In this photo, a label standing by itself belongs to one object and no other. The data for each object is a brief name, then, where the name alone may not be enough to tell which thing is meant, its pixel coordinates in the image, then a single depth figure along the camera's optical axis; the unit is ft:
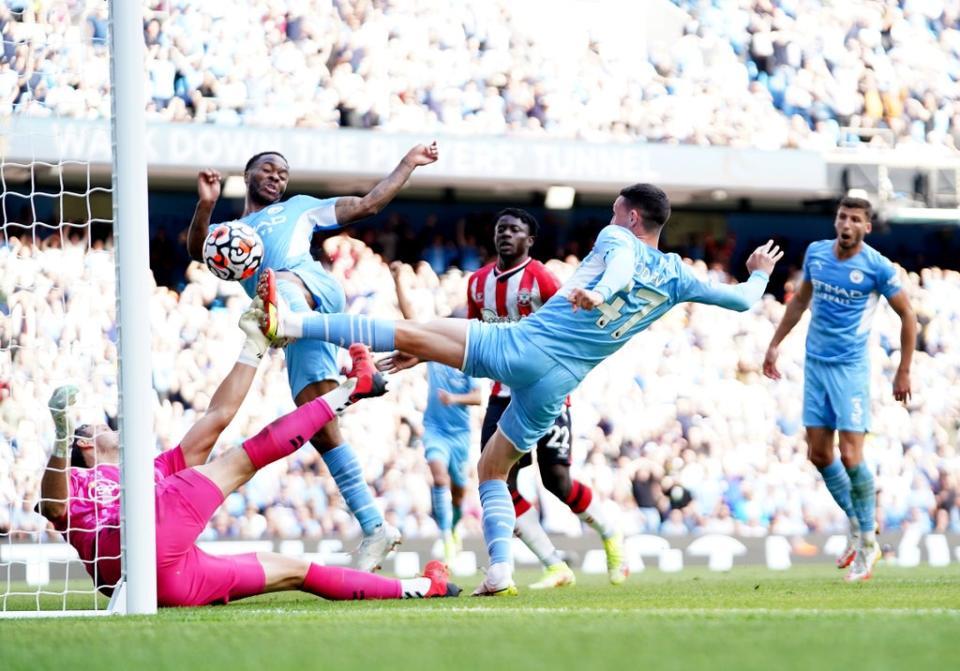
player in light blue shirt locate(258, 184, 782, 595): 50.47
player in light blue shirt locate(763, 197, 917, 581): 70.28
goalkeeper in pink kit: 48.37
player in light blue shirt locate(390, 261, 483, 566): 87.81
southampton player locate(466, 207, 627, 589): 64.39
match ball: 56.39
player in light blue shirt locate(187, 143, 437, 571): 57.98
